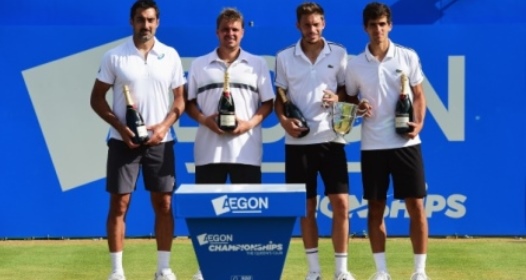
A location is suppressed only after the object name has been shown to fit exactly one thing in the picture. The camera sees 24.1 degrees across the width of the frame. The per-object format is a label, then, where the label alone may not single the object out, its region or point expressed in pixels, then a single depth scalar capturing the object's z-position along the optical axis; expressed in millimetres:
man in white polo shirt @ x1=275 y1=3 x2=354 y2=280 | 8273
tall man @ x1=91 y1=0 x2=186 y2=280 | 8180
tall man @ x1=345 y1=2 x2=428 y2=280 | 8211
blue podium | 6645
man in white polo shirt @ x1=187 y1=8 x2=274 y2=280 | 8242
